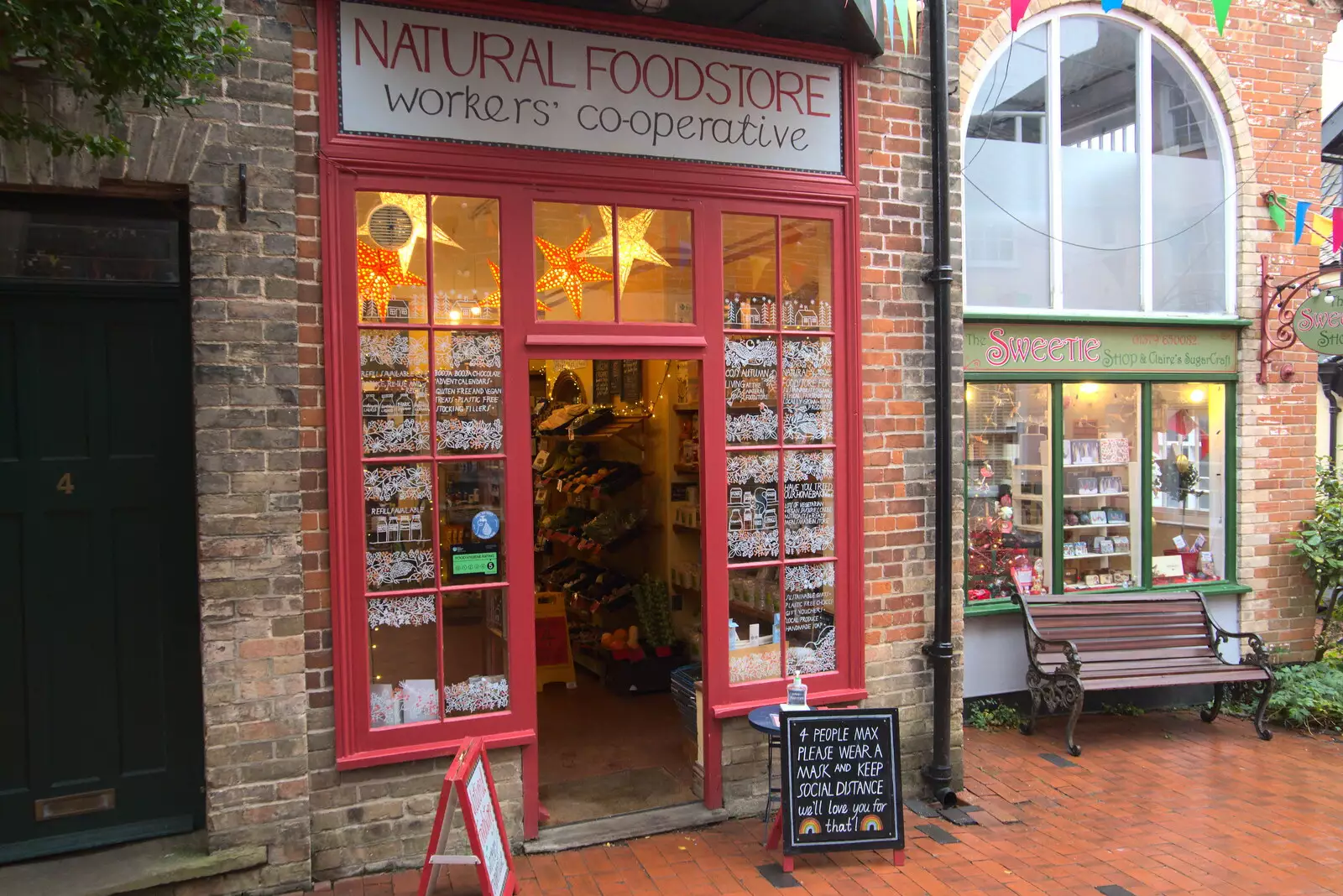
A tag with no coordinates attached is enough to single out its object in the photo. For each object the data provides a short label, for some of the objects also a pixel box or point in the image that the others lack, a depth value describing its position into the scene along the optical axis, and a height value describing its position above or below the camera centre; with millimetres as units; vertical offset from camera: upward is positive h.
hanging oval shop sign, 6834 +696
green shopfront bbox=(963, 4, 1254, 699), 6840 +697
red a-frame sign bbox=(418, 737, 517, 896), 3697 -1683
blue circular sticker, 4555 -501
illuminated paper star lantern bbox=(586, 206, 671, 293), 4789 +946
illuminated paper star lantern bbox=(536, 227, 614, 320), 4697 +787
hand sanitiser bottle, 4762 -1423
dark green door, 3990 -634
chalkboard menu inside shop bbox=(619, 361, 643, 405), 7699 +351
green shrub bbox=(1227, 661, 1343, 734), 6711 -2127
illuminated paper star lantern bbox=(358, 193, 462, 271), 4363 +1004
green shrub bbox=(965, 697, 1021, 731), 6664 -2172
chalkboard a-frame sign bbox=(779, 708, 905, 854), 4457 -1772
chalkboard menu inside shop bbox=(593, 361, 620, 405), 8078 +373
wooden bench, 6398 -1677
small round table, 4664 -1551
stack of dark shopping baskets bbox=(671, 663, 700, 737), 5430 -1610
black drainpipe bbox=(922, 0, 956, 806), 5250 +18
